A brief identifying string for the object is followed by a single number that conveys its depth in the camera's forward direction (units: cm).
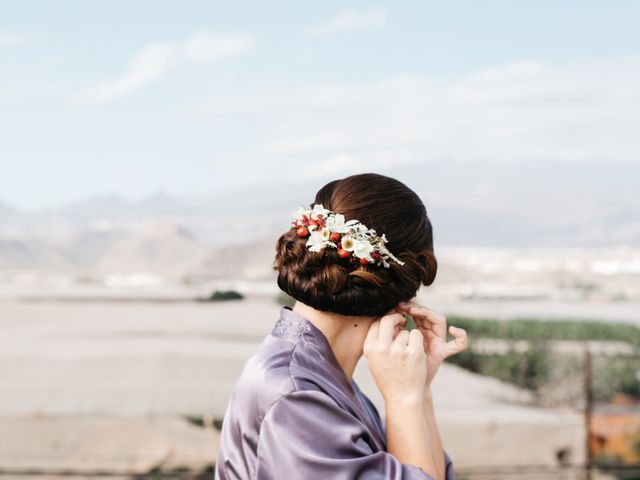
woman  132
